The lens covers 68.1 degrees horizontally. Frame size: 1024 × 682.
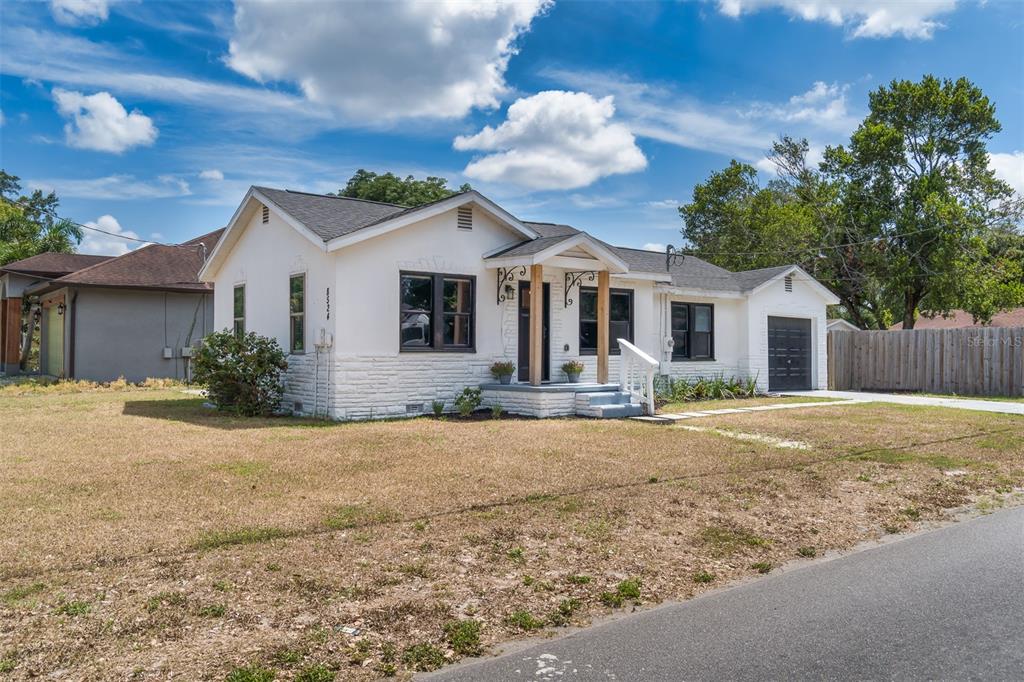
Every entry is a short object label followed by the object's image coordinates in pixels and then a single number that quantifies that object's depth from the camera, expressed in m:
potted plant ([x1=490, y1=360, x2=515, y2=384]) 14.66
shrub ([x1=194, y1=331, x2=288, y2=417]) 13.93
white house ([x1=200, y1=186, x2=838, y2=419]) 13.48
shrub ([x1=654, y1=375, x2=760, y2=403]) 17.91
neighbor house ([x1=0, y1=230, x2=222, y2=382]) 21.73
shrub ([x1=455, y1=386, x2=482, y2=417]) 13.99
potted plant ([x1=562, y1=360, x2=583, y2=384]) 15.61
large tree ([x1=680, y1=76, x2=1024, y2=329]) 29.11
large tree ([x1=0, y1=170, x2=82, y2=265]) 37.06
